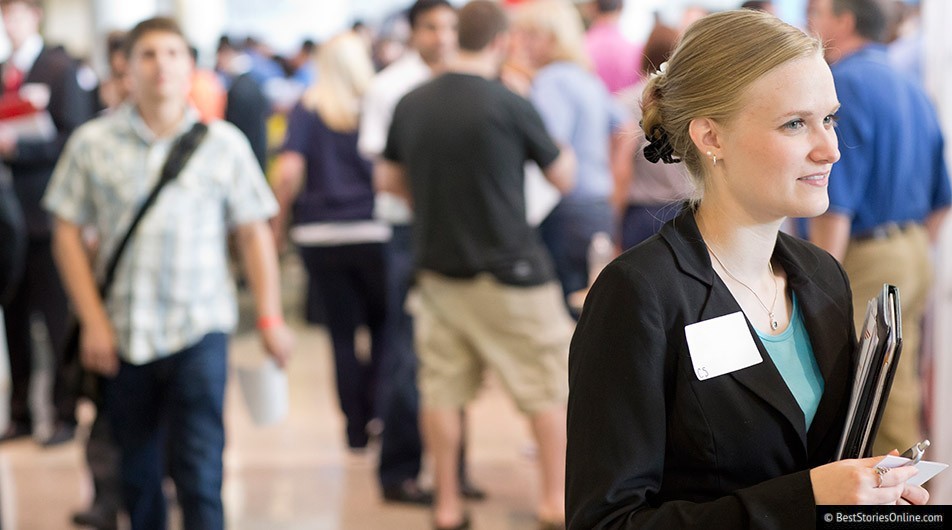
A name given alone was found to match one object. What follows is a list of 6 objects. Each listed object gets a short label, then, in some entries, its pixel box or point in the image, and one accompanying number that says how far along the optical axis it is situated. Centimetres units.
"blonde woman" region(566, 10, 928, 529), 282
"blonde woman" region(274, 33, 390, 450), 973
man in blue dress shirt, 651
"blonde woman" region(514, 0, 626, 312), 959
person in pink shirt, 1188
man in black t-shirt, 731
